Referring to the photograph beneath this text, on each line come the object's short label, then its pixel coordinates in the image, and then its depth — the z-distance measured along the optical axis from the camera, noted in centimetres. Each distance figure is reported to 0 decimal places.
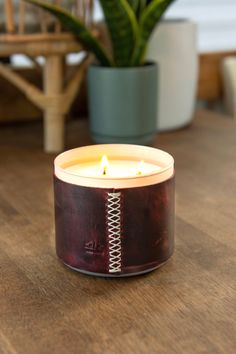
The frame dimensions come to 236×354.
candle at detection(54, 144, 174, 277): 67
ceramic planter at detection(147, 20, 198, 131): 127
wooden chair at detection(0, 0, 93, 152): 110
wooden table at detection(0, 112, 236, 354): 61
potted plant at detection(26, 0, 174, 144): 110
